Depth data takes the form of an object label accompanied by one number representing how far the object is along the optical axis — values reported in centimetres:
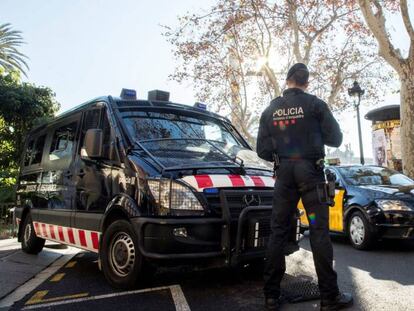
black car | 675
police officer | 361
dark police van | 399
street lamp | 1539
